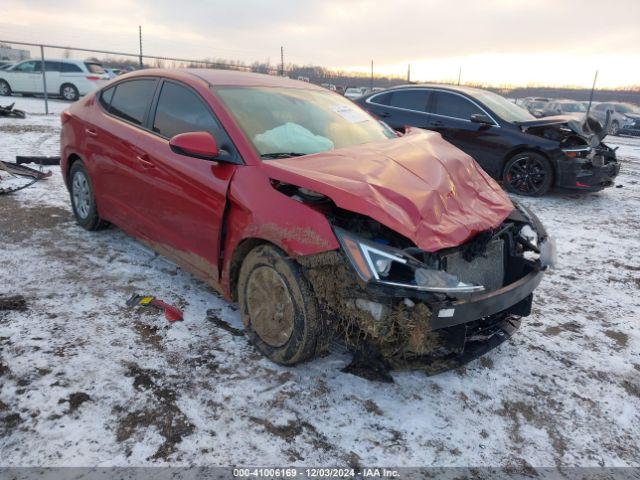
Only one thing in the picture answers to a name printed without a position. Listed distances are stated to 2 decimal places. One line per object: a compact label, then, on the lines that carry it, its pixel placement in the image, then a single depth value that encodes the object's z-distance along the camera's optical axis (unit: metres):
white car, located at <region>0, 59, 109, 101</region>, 18.77
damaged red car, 2.33
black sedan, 6.95
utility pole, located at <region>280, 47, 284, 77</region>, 21.89
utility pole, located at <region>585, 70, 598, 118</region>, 26.19
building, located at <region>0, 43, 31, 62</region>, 28.77
